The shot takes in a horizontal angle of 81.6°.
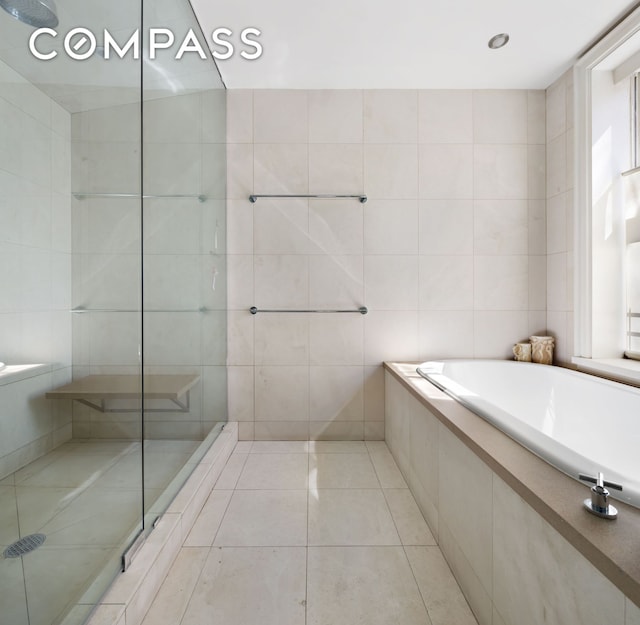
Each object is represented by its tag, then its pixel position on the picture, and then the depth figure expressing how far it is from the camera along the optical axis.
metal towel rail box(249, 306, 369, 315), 2.30
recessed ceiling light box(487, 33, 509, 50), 1.88
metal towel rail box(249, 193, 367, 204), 2.29
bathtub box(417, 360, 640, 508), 0.88
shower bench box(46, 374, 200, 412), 0.83
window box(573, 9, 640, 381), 1.96
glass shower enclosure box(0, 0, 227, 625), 0.65
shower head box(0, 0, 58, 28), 0.61
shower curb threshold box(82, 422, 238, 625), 0.93
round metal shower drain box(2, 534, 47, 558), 0.64
